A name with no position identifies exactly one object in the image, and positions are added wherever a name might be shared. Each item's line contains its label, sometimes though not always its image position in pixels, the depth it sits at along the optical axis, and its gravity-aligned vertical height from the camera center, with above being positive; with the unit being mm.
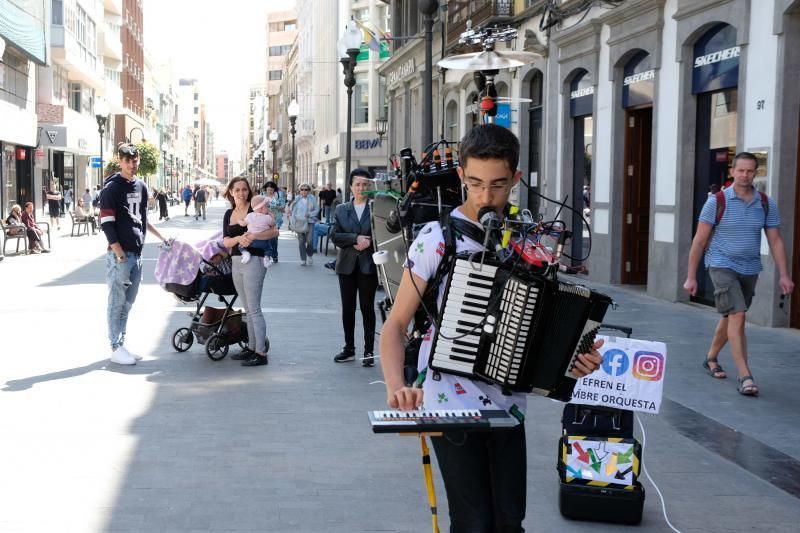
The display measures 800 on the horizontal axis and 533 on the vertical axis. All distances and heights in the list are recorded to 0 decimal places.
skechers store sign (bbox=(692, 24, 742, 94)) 13352 +1824
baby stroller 9656 -860
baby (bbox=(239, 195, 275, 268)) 9267 -280
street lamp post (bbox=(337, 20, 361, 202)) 21484 +3081
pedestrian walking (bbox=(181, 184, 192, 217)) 59219 -246
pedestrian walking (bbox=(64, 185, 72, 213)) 49438 -396
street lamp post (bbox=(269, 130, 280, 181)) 51031 +2808
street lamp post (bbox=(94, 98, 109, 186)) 46166 +3402
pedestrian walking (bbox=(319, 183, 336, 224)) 30891 -190
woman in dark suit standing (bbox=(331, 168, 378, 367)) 9422 -662
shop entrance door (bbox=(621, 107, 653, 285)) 17031 -99
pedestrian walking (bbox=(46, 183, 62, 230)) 40250 -578
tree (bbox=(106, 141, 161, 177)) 70375 +2241
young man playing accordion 3174 -631
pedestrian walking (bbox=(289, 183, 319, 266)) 21656 -649
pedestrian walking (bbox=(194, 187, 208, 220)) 49594 -450
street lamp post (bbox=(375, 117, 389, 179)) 41722 +2887
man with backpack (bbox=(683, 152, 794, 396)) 8242 -415
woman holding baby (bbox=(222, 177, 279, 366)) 9328 -811
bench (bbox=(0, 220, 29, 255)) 23580 -993
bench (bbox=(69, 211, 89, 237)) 33688 -1291
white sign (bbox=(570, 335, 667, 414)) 5203 -964
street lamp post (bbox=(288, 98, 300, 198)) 38688 +3176
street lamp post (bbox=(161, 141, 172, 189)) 112000 +2152
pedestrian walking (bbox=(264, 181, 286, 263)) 24125 -275
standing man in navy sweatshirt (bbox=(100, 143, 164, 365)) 9227 -435
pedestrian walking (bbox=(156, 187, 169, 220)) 49816 -713
